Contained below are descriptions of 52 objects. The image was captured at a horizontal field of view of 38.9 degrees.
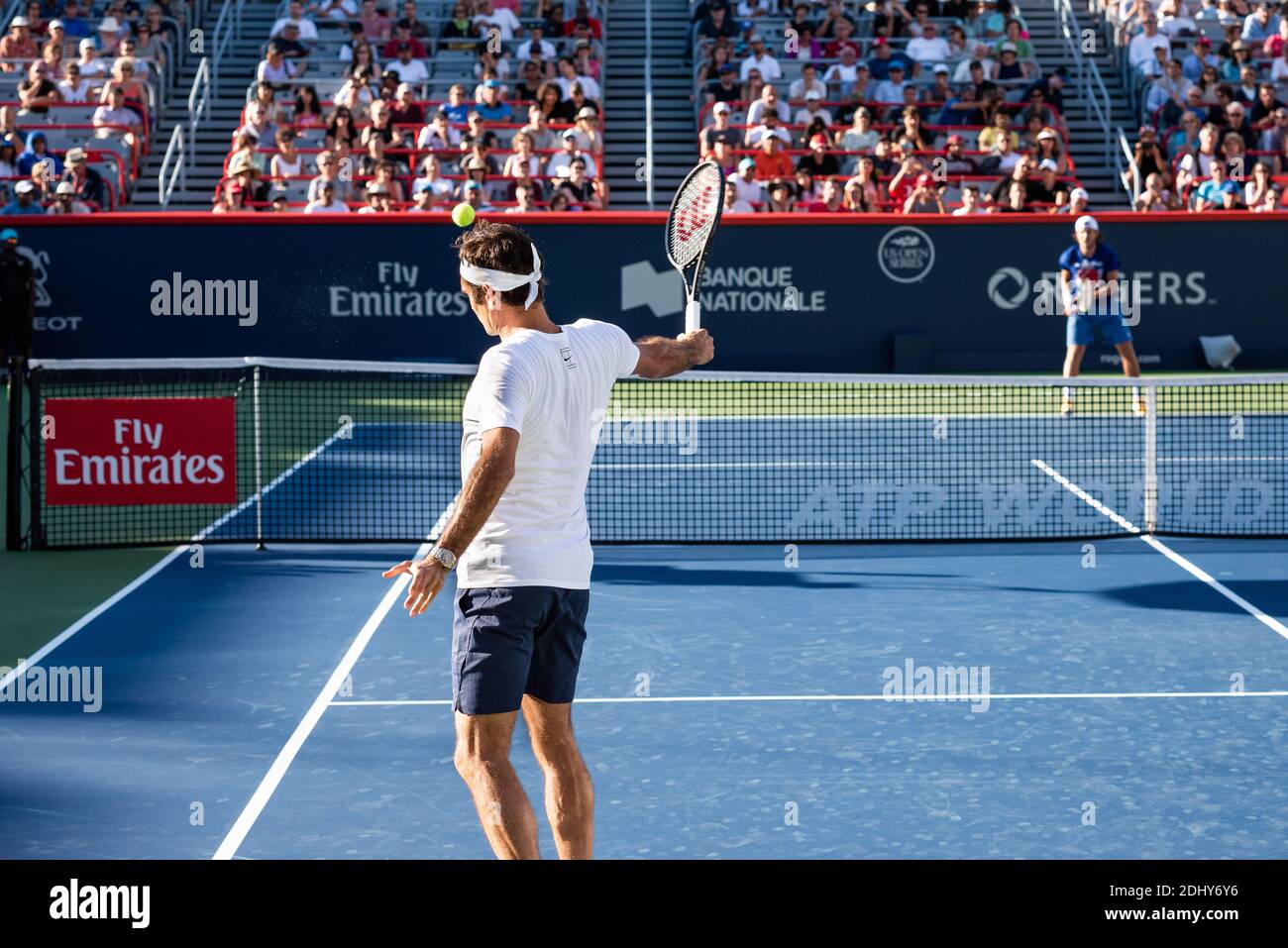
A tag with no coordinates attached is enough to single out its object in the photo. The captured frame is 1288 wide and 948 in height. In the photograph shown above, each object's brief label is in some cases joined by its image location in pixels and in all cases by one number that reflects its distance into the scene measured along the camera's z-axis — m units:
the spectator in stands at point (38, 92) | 23.55
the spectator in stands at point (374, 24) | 25.58
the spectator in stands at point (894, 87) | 24.22
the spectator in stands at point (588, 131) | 22.78
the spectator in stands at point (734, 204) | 21.88
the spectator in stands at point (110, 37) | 25.41
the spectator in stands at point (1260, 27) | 25.86
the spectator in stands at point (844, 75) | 24.44
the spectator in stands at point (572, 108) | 23.52
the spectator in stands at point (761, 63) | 24.58
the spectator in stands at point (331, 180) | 21.67
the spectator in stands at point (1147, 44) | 25.55
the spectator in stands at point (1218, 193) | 22.47
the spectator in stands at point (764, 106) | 23.25
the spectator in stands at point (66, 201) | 21.31
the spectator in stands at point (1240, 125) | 23.52
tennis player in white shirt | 4.83
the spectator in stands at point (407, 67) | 24.48
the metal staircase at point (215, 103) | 24.33
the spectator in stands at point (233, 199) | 21.73
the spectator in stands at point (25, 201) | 21.06
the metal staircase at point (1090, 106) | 25.16
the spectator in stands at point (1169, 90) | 24.61
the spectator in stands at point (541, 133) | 22.75
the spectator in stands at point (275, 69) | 24.27
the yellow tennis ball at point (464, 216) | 5.53
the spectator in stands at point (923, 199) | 21.78
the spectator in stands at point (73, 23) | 25.64
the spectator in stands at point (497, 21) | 25.59
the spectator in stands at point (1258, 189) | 22.27
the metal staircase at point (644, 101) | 25.12
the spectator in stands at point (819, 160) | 22.55
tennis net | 11.53
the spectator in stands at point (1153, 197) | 22.44
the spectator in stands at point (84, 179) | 21.55
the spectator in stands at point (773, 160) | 22.39
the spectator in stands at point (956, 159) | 22.89
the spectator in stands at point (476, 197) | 21.27
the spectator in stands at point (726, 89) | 24.11
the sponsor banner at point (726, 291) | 21.36
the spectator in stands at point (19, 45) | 24.84
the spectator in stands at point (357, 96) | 23.50
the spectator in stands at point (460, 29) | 25.50
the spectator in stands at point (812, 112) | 23.45
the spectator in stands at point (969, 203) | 21.84
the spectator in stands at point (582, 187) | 21.86
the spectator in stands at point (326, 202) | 21.56
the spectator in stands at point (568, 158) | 22.34
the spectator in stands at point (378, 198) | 21.62
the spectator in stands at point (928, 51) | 25.12
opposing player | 17.31
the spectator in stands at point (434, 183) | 21.83
